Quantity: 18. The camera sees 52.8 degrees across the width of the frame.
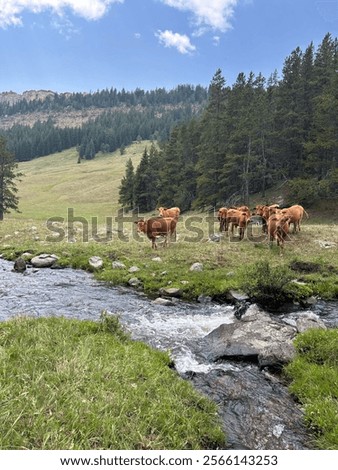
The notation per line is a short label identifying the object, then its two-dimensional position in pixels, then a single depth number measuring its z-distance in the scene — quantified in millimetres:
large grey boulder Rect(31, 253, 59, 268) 19305
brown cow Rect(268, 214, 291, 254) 20109
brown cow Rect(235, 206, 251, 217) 26019
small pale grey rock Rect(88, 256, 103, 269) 18547
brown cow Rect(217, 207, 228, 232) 25703
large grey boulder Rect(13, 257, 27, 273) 18183
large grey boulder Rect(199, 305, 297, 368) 8609
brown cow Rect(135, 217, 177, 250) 22047
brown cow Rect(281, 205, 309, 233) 22719
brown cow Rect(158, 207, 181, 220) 27984
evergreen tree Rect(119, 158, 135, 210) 68712
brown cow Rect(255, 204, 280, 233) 24841
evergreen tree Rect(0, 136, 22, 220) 48906
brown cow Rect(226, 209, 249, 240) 23031
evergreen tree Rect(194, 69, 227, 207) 51438
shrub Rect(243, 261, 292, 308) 13281
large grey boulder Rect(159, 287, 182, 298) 14523
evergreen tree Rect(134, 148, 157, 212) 66500
